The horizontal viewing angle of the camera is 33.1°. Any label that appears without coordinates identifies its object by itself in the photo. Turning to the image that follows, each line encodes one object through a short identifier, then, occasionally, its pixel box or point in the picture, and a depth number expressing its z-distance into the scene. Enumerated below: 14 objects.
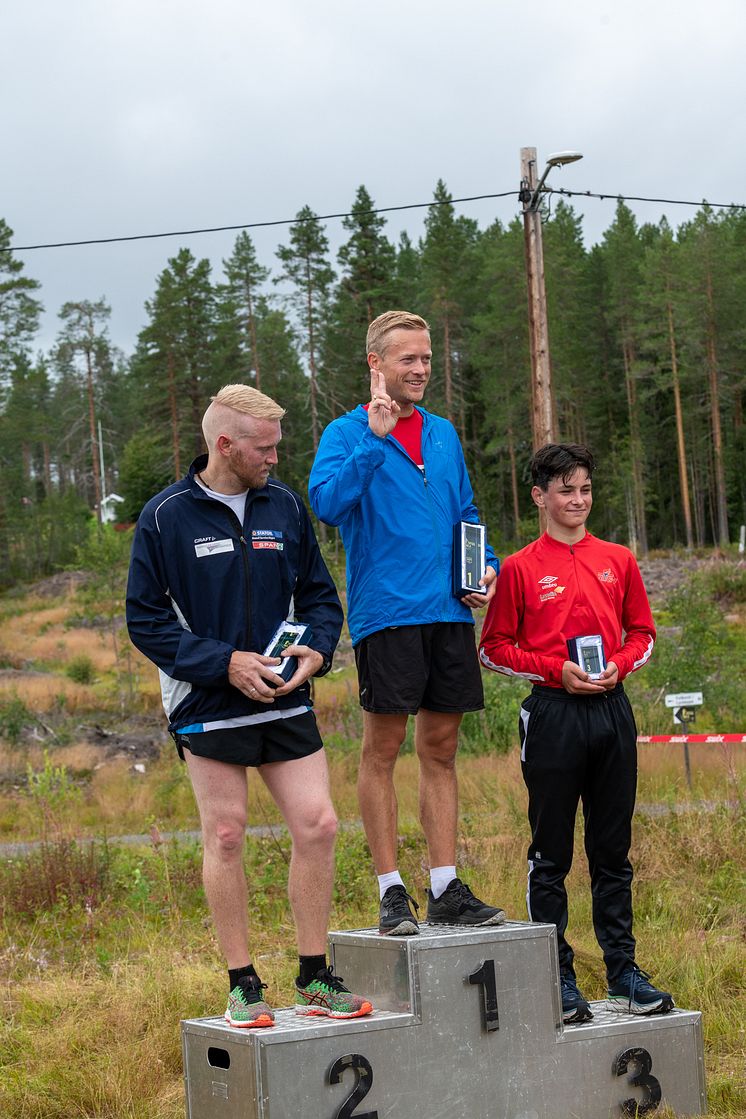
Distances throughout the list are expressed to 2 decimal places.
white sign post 13.00
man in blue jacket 4.71
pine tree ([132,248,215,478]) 53.88
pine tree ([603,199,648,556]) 57.88
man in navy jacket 4.29
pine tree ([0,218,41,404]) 56.38
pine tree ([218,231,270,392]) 54.94
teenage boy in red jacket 4.92
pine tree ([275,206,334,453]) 52.66
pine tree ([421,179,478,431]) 54.34
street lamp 13.23
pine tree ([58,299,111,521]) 69.71
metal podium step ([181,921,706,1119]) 4.06
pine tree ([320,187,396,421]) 50.81
